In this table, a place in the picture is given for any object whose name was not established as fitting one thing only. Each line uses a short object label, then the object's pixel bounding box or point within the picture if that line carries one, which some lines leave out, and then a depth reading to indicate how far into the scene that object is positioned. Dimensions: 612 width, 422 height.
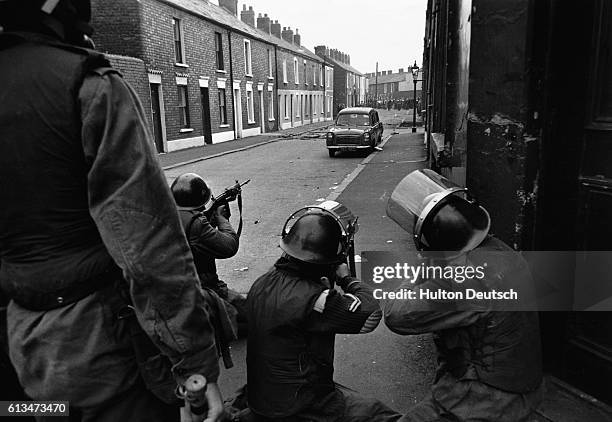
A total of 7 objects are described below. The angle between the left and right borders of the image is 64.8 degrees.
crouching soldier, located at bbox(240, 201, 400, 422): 2.44
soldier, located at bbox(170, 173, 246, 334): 3.50
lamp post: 27.17
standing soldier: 1.46
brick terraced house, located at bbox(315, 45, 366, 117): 62.34
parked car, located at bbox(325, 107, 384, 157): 18.70
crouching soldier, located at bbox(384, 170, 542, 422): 2.20
